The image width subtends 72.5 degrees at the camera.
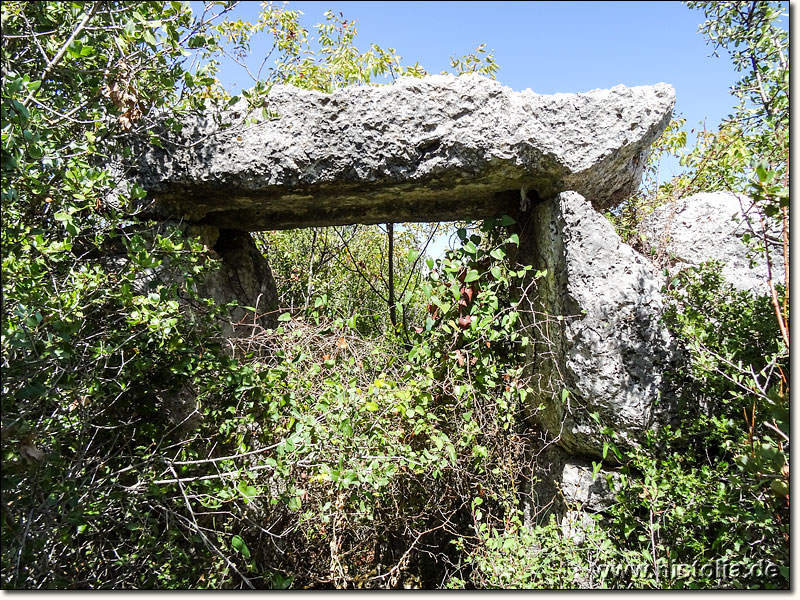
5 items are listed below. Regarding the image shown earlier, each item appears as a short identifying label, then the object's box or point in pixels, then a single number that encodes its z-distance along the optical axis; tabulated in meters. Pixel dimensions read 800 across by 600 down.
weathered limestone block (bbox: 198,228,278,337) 3.39
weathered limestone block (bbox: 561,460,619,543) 2.68
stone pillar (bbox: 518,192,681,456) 2.63
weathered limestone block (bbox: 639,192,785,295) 2.86
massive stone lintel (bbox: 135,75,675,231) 2.63
